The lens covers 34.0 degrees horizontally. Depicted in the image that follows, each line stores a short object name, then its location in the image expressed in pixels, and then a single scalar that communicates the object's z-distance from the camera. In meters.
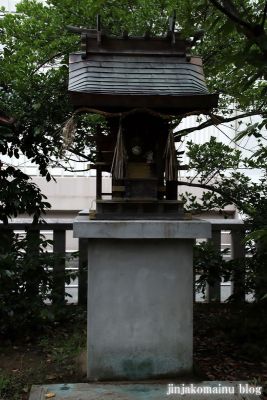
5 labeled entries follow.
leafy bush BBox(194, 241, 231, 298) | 5.79
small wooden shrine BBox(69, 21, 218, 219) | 3.95
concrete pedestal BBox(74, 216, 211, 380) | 4.00
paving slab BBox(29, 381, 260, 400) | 3.57
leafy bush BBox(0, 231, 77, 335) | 4.93
